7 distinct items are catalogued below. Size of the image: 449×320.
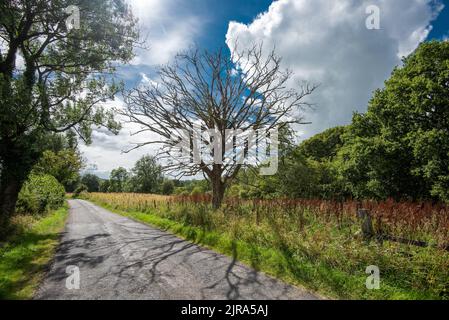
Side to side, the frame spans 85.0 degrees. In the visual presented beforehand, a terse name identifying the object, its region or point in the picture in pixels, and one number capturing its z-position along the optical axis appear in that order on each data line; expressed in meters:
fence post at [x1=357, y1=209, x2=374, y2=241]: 6.35
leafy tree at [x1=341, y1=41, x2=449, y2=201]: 15.04
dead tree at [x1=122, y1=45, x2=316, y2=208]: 14.23
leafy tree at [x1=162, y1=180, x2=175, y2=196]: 53.44
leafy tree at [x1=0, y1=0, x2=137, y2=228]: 10.23
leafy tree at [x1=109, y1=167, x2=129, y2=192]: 83.16
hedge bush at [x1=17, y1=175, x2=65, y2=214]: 14.84
